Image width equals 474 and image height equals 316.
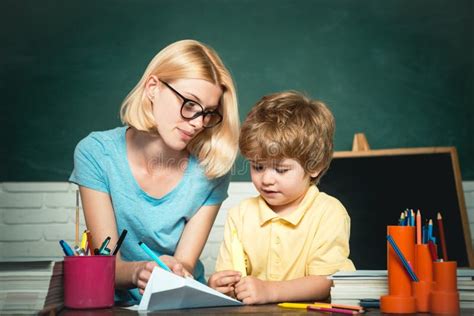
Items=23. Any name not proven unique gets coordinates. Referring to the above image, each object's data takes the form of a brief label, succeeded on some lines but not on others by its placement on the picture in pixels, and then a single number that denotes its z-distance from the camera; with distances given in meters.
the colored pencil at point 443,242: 1.13
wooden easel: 2.79
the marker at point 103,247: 1.26
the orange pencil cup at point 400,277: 1.10
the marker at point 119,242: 1.27
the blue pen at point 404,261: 1.12
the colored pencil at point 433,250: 1.12
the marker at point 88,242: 1.31
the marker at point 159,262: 1.23
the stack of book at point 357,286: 1.19
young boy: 1.59
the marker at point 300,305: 1.18
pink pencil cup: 1.17
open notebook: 1.12
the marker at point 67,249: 1.20
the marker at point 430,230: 1.14
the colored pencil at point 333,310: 1.10
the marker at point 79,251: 1.24
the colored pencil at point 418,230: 1.15
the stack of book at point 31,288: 1.02
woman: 1.72
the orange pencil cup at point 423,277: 1.12
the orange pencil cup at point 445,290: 1.08
